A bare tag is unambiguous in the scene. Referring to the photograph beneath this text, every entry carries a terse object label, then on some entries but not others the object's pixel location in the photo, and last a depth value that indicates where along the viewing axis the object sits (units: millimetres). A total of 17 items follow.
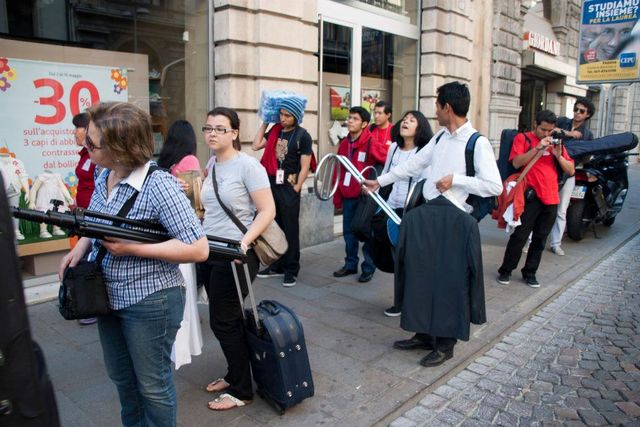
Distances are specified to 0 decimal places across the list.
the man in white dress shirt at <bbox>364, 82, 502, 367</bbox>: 3730
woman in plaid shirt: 2056
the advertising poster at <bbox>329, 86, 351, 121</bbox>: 8742
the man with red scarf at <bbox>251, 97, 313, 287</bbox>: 5645
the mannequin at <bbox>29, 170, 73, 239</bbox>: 5391
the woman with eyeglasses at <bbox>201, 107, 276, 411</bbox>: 3051
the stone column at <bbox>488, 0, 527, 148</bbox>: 12609
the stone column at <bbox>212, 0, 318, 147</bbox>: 6641
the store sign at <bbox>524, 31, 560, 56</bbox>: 14672
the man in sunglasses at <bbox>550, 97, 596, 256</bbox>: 7520
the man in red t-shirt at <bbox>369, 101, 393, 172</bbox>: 5977
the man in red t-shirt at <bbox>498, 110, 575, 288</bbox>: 5707
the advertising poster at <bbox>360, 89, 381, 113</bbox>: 9539
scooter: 8242
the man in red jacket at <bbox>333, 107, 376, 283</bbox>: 5977
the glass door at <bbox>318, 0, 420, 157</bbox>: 8555
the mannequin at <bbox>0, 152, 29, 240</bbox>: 5133
